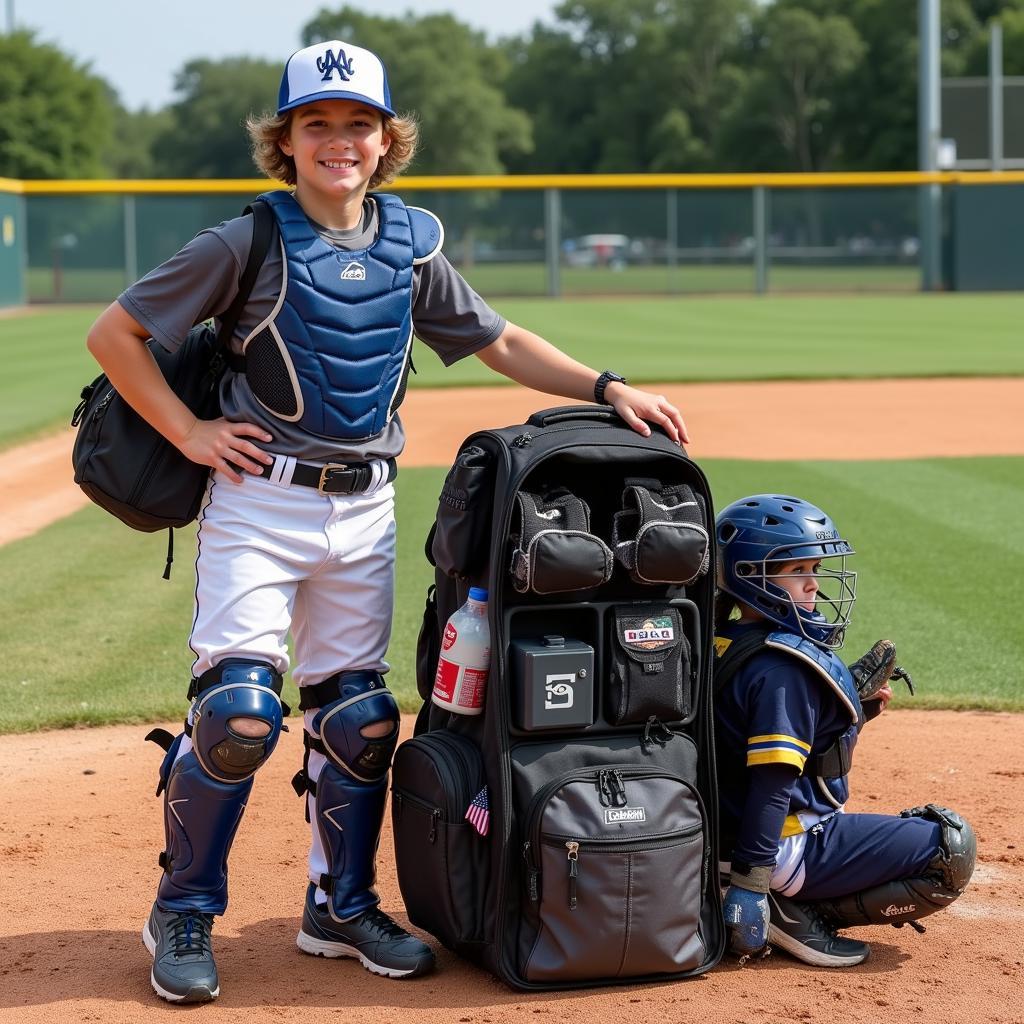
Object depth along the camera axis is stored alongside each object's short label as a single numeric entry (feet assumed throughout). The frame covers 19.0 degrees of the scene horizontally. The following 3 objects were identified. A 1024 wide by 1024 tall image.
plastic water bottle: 21.29
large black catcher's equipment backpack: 20.81
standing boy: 21.35
